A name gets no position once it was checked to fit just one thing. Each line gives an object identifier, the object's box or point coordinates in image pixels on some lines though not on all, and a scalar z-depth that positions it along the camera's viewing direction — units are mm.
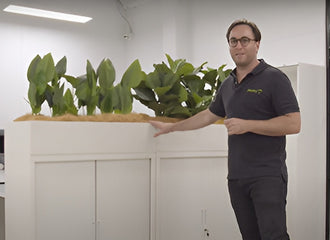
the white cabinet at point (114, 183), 2158
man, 1716
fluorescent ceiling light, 5402
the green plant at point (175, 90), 2547
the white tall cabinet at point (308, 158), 3174
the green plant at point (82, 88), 2318
